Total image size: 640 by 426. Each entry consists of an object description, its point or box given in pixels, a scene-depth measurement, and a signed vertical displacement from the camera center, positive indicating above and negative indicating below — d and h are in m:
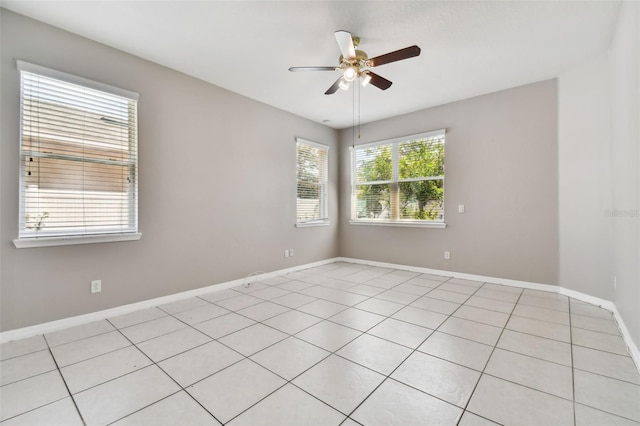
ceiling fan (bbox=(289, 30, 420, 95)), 2.40 +1.44
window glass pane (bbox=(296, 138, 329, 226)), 5.13 +0.64
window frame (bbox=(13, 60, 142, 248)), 2.42 +0.33
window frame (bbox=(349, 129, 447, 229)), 4.61 +0.63
